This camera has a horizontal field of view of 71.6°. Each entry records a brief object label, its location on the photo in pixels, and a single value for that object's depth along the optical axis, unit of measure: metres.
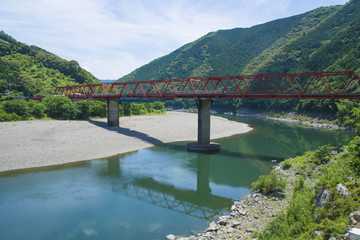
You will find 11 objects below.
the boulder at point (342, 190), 10.45
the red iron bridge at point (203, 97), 28.78
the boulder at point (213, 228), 13.34
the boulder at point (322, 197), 10.99
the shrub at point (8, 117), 45.50
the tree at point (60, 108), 56.16
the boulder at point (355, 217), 8.76
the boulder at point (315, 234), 9.22
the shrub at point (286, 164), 24.23
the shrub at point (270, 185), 17.86
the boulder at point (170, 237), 13.06
